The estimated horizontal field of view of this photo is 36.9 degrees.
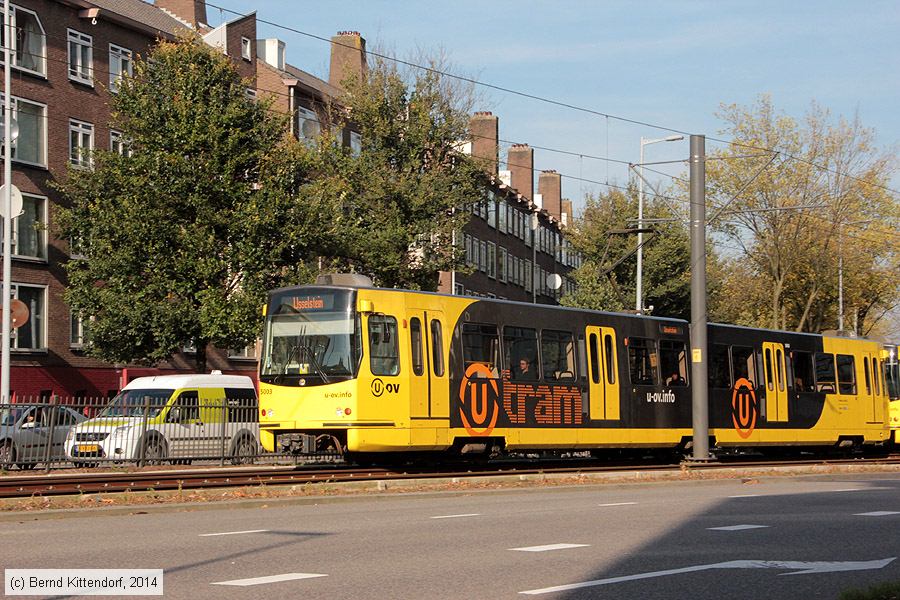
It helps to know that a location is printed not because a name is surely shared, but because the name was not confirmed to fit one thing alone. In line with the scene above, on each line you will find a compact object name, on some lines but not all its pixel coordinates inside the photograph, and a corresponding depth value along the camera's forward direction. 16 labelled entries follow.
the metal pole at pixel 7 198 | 36.06
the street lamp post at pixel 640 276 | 51.92
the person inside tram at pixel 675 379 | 31.03
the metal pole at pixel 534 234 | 85.25
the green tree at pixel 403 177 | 44.88
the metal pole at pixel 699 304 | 27.91
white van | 27.38
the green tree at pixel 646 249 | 65.69
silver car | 25.42
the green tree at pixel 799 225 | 55.34
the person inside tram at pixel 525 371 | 26.58
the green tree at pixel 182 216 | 38.53
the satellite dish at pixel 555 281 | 77.84
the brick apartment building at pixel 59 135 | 43.81
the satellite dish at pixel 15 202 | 37.72
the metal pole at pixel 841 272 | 57.11
